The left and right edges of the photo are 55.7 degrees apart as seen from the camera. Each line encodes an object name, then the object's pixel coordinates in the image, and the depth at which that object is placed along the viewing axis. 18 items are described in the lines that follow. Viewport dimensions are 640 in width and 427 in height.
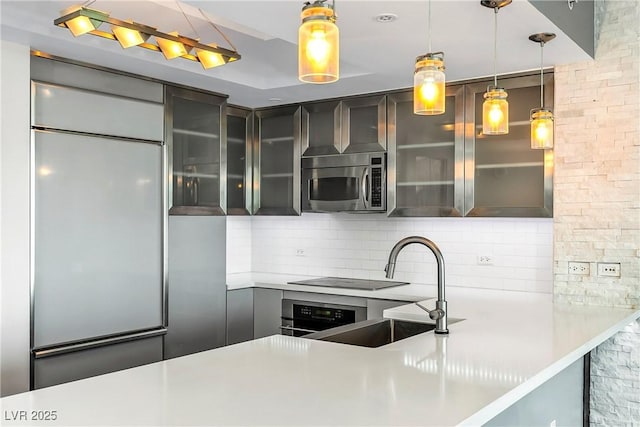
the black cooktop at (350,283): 4.53
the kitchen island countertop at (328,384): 1.52
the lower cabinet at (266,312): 4.73
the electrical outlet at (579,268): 3.57
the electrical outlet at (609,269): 3.46
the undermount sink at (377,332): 2.79
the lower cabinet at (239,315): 4.68
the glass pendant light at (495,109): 2.49
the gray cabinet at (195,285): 4.18
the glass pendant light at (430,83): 2.05
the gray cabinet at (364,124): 4.49
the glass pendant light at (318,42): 1.62
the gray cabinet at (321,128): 4.72
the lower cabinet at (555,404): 2.31
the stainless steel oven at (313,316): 4.34
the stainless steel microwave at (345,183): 4.52
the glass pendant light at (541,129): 2.85
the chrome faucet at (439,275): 2.58
